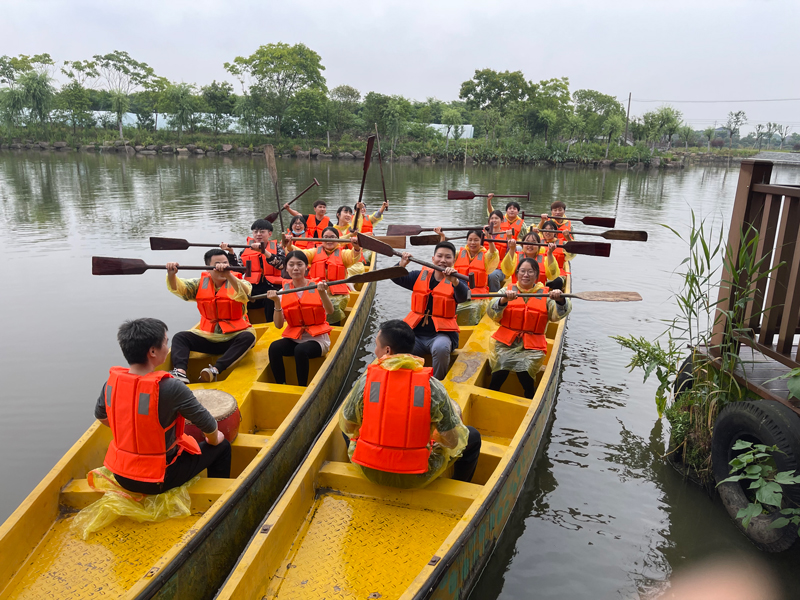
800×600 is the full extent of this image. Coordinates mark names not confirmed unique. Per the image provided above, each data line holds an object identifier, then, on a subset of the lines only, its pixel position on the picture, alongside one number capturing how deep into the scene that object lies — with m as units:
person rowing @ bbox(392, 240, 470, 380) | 4.85
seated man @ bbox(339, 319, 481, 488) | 2.70
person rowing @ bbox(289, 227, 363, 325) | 5.91
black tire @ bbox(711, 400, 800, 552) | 2.97
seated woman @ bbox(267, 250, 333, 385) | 4.62
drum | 3.46
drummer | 2.58
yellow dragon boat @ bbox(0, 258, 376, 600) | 2.51
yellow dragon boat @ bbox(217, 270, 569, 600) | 2.51
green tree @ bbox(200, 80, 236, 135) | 39.66
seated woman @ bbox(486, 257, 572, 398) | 4.57
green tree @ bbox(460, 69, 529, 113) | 42.47
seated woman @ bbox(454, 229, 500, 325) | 6.29
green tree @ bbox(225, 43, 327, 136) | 39.56
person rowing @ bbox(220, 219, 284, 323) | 6.38
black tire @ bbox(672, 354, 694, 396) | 4.11
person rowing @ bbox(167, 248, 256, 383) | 4.68
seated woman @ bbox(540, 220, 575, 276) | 7.44
